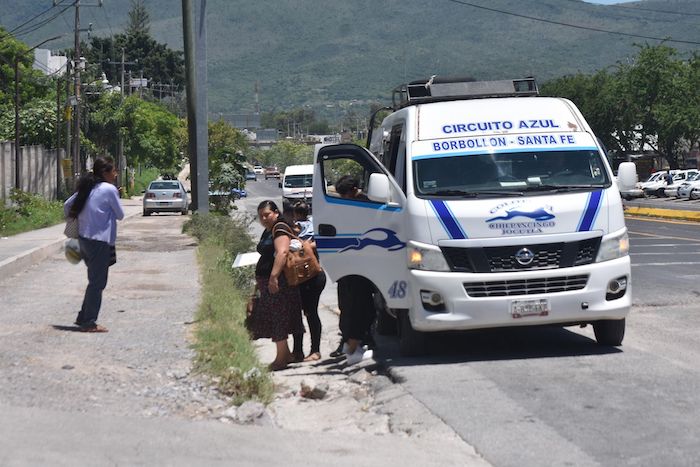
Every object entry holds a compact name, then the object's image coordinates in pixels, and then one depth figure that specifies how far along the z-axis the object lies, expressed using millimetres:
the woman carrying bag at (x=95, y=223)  11750
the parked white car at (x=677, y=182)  61719
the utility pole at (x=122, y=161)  67312
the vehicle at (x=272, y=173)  132375
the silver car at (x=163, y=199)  47812
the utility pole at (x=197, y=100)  26109
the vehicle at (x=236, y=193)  34562
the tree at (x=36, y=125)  56375
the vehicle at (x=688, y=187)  59403
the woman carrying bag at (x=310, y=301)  11570
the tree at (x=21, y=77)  70312
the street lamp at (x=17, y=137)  41875
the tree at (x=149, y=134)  68188
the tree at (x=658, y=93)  78000
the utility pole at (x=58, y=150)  51156
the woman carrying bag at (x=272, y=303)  11297
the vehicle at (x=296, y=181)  47562
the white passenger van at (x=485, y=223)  10438
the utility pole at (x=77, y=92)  51812
